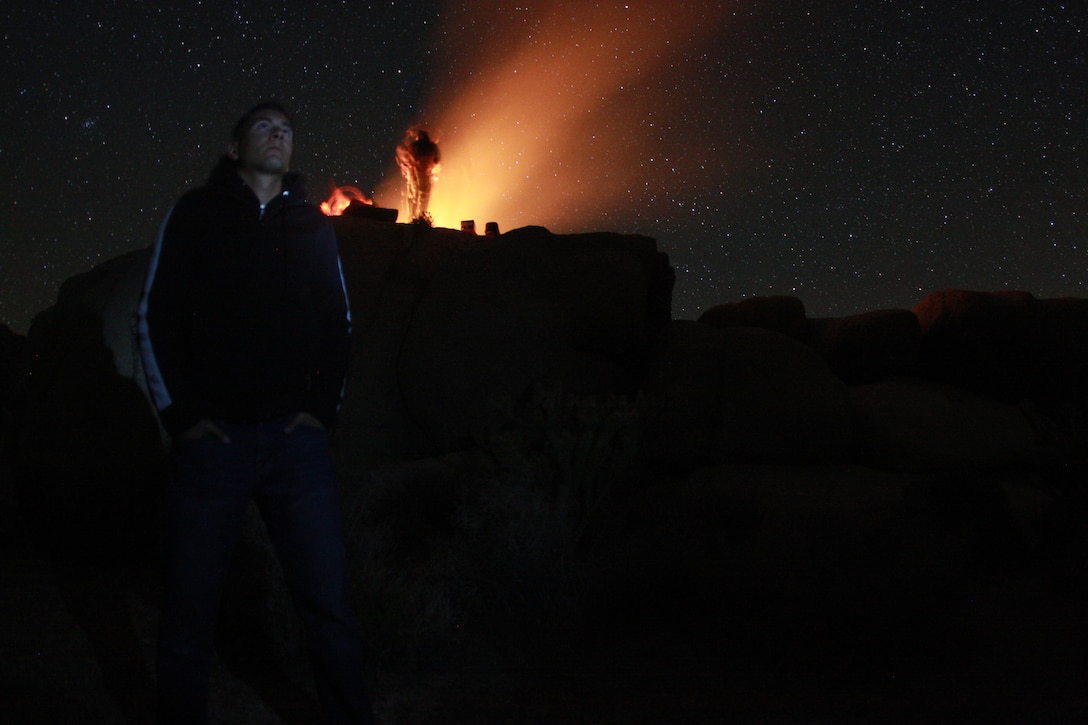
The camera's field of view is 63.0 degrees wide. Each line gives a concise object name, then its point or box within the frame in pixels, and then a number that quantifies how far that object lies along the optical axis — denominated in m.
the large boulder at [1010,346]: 14.30
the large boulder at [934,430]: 11.48
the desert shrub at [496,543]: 4.33
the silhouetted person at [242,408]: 2.52
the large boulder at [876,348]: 14.79
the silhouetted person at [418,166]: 15.46
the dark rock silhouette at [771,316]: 15.91
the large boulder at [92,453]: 6.97
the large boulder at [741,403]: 10.45
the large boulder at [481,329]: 9.27
